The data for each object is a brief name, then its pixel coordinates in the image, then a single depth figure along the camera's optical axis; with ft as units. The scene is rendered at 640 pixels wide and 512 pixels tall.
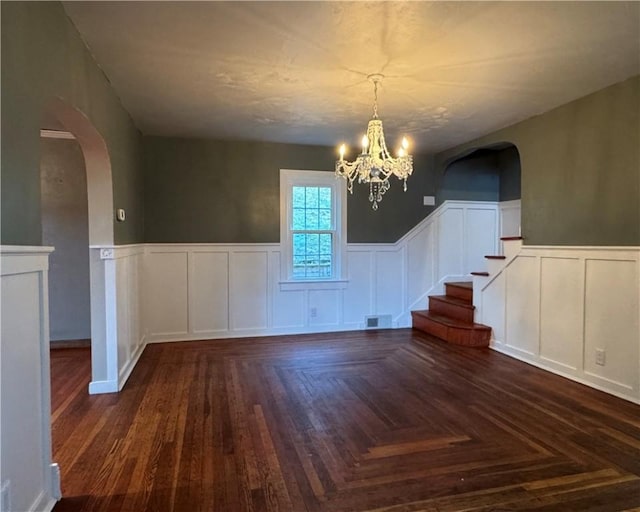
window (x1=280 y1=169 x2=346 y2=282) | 16.76
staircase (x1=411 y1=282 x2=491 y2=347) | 14.90
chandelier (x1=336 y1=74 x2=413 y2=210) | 9.90
